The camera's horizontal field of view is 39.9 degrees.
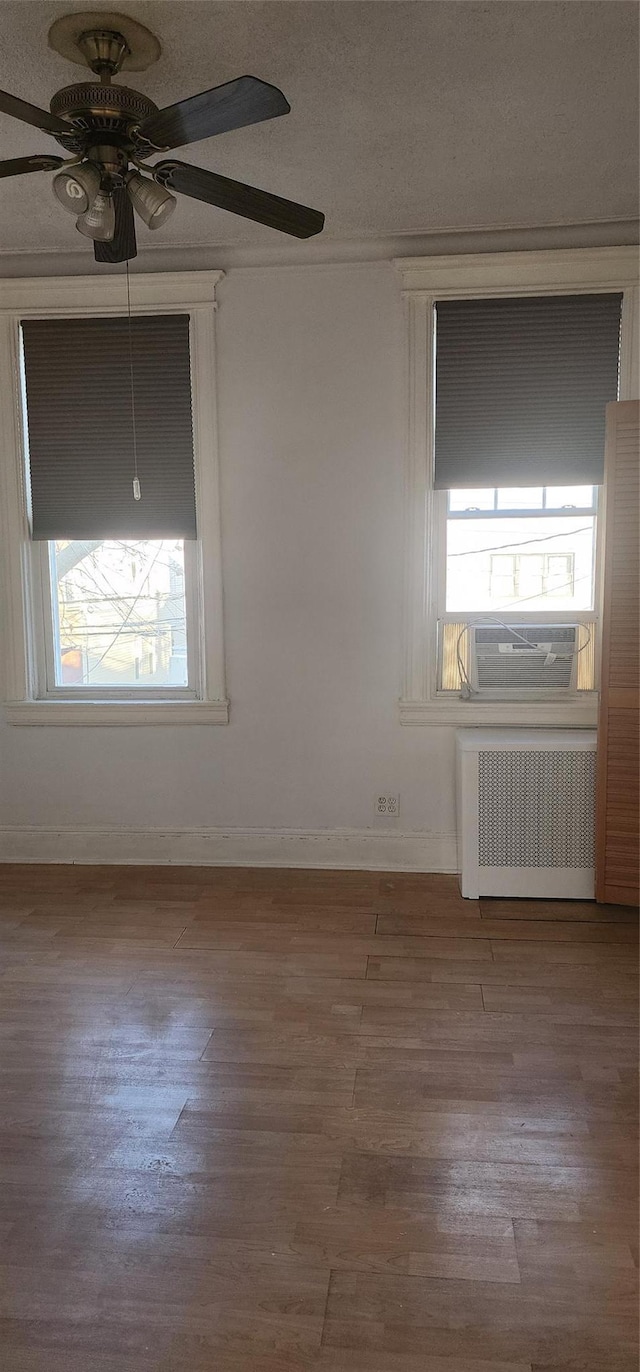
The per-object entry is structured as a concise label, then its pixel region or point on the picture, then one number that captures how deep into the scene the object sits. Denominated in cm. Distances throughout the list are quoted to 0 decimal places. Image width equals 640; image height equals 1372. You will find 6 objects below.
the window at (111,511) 403
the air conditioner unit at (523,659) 397
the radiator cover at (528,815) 369
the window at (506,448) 378
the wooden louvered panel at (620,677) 346
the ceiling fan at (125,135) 198
